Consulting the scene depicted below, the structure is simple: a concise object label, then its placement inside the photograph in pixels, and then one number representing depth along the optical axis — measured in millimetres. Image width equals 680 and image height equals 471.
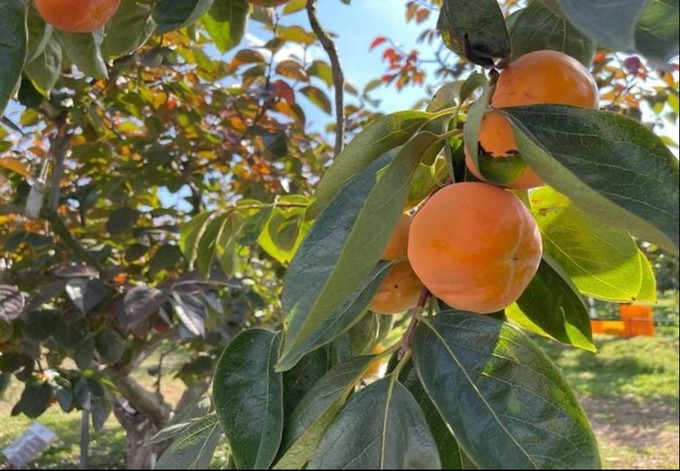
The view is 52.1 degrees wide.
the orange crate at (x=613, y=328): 8742
